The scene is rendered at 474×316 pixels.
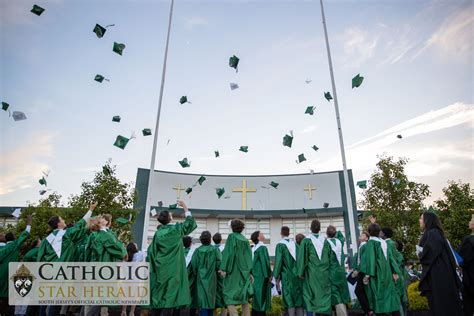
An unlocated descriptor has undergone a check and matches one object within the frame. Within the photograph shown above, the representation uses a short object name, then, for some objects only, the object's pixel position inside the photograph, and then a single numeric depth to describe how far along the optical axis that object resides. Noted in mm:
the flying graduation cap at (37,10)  10219
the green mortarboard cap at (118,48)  11586
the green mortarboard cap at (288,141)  12156
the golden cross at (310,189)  27438
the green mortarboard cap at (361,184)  14609
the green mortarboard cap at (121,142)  11250
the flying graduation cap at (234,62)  11676
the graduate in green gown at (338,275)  7405
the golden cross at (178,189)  26281
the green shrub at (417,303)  9438
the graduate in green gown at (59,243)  6559
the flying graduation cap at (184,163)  12586
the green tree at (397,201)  16469
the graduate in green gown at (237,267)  6504
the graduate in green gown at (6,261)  7820
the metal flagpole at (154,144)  11867
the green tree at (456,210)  19359
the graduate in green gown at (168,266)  6062
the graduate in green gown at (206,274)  6980
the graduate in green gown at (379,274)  6688
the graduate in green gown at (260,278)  7531
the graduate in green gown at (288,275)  7410
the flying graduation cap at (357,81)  11672
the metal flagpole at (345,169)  12643
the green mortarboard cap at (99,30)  10945
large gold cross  27309
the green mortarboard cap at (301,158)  13164
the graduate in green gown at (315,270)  6859
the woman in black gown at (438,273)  5312
